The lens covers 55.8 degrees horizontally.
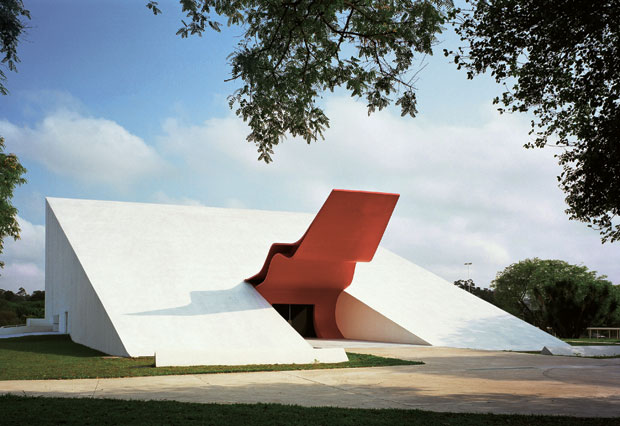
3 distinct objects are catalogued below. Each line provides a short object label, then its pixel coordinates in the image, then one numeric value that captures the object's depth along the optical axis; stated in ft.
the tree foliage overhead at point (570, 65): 26.86
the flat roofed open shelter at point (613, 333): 118.85
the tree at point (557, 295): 97.71
